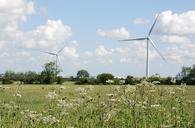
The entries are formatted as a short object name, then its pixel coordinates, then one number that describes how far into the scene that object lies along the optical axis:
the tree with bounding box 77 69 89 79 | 158.06
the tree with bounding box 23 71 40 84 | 151.86
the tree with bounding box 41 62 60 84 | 166.71
